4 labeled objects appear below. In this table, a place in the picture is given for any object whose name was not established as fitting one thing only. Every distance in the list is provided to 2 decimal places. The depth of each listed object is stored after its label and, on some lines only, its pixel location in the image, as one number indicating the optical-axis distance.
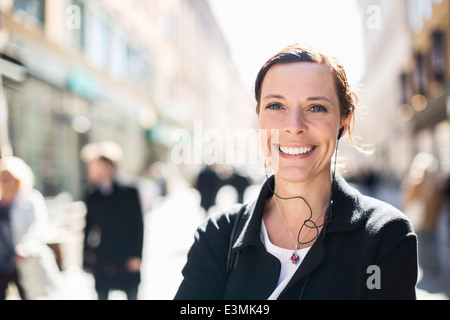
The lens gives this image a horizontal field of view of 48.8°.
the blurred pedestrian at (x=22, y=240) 4.45
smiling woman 1.40
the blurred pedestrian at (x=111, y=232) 4.84
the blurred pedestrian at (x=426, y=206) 7.09
